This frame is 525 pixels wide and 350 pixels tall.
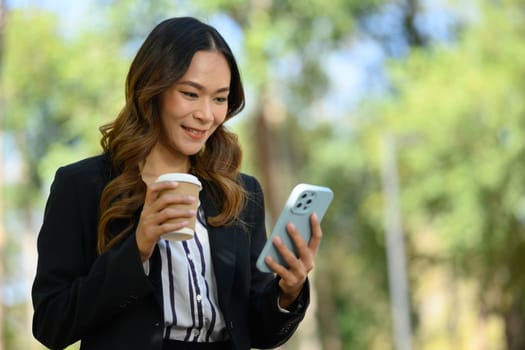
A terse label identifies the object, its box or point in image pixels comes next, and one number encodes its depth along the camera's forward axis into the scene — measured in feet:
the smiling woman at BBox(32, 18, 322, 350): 9.80
